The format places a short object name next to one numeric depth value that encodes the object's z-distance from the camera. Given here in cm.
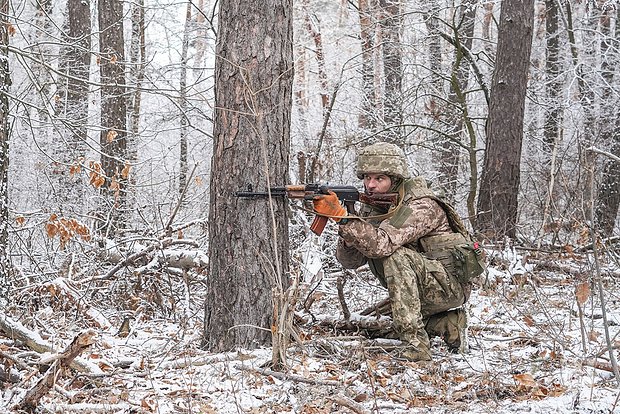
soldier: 456
